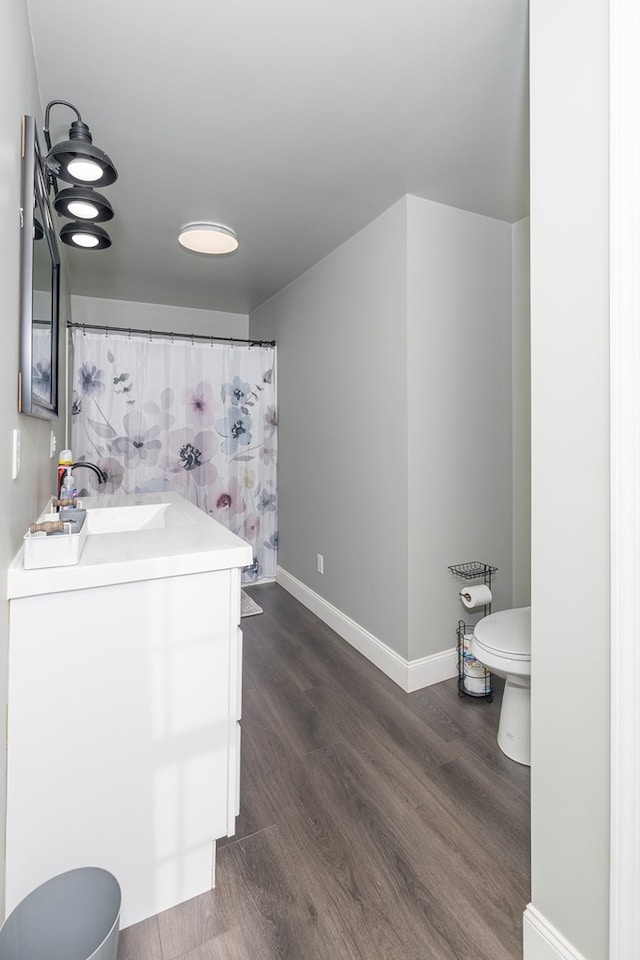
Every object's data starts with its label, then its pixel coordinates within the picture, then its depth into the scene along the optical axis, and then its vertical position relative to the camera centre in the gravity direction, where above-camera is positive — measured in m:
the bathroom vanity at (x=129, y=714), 1.08 -0.55
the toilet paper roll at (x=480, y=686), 2.32 -0.94
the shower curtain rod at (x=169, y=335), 3.33 +1.11
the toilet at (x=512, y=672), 1.81 -0.68
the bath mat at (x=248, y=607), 3.38 -0.86
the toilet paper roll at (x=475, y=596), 2.38 -0.53
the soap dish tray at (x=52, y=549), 1.06 -0.14
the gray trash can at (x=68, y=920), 0.92 -0.86
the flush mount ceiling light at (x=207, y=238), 2.53 +1.29
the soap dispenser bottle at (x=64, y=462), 2.02 +0.10
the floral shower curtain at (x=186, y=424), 3.42 +0.45
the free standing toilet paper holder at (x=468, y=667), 2.32 -0.86
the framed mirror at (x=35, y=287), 1.20 +0.56
